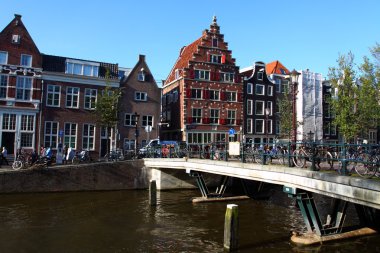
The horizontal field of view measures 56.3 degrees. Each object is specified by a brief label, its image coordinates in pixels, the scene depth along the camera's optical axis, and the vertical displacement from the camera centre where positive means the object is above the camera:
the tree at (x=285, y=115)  43.25 +4.04
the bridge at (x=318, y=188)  10.07 -1.29
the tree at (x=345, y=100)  36.25 +5.13
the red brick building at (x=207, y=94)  41.72 +6.25
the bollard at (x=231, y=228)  12.53 -2.93
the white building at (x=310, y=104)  49.72 +6.24
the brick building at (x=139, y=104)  38.53 +4.45
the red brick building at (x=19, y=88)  33.06 +5.01
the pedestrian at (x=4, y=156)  27.85 -1.26
